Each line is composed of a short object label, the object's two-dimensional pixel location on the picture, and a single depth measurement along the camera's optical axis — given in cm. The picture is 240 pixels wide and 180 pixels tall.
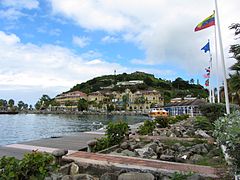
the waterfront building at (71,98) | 13635
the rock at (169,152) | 875
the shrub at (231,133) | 369
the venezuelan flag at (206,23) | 1130
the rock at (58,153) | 685
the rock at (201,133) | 1287
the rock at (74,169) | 670
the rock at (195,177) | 509
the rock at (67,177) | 538
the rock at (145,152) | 830
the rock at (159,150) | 873
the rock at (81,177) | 554
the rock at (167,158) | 745
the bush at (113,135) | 988
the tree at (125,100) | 12475
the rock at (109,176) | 575
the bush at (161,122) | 1990
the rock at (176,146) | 961
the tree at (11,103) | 14625
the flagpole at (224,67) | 917
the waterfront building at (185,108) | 3756
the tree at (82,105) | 12375
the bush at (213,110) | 1357
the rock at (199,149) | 872
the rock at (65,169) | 641
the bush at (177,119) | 2525
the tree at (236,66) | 1111
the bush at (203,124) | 1434
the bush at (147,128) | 1519
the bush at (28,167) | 468
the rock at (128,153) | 844
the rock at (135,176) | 548
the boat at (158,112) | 4712
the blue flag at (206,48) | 1627
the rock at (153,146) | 912
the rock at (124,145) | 997
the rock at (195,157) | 782
